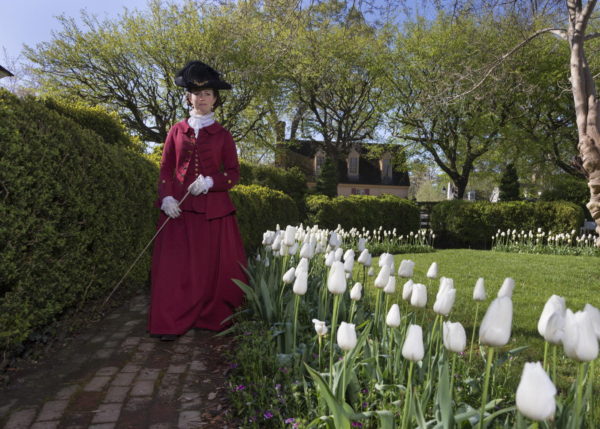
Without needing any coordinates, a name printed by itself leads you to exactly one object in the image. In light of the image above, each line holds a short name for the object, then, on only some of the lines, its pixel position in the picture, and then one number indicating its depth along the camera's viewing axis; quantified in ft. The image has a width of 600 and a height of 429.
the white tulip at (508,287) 6.18
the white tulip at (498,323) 4.31
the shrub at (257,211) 26.24
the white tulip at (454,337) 5.09
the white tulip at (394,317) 6.64
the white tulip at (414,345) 5.24
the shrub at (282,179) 64.85
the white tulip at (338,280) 6.89
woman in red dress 12.23
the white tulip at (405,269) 8.52
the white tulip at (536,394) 3.44
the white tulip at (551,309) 4.73
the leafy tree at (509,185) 79.05
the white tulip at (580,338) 3.90
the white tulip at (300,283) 8.27
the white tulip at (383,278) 7.78
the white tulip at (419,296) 6.77
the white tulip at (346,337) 5.83
